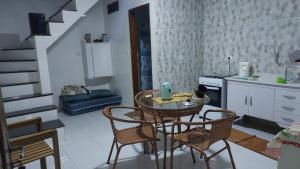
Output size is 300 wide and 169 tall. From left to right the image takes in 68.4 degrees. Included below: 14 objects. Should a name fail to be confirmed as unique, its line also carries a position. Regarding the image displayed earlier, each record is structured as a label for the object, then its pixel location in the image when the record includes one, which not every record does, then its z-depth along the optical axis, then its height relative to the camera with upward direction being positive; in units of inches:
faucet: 133.8 -0.3
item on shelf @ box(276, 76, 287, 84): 120.3 -14.0
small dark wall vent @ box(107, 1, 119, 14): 190.9 +48.4
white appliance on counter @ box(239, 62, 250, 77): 144.7 -8.6
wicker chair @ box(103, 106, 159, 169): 88.7 -31.4
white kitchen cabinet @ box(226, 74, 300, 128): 115.5 -24.9
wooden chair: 76.1 -31.4
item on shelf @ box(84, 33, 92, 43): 202.1 +22.6
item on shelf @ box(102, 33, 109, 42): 210.0 +22.7
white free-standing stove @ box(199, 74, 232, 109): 148.0 -21.4
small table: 87.9 -19.5
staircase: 137.3 -6.4
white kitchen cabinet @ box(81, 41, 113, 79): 199.5 +2.8
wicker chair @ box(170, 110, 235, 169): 78.2 -31.1
